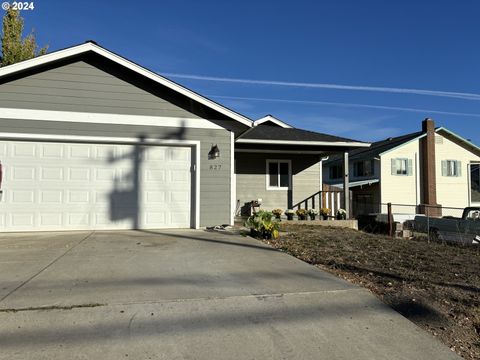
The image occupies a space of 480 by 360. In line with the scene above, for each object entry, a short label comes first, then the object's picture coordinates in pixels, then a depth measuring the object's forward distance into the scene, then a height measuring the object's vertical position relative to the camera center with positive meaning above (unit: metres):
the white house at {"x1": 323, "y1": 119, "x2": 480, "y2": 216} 30.48 +2.10
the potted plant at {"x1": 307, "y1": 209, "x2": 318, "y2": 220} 14.20 -0.47
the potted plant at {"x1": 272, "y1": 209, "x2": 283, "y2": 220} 12.25 -0.41
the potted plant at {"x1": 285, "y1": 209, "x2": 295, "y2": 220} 14.12 -0.50
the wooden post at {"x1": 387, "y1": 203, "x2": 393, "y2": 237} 14.53 -0.89
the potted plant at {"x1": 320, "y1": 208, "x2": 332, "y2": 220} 14.48 -0.47
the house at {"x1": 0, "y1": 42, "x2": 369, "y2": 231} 9.90 +1.28
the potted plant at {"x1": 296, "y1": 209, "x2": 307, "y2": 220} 14.09 -0.49
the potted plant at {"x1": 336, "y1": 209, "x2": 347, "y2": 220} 14.50 -0.51
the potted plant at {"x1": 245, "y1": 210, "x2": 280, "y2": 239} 9.32 -0.58
